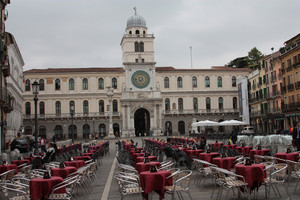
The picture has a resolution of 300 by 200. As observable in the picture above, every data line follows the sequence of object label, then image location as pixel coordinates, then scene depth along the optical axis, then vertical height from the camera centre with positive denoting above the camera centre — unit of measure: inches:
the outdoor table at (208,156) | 389.3 -55.9
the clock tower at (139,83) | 1873.3 +268.0
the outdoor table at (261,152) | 421.4 -56.8
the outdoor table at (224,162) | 332.5 -55.7
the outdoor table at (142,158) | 368.5 -54.8
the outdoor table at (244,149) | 485.9 -59.2
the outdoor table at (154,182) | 244.3 -57.6
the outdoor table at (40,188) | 236.1 -57.1
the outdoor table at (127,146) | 617.5 -60.0
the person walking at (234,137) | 780.3 -58.2
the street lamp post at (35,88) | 551.1 +74.9
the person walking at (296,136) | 544.9 -44.5
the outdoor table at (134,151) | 488.6 -58.9
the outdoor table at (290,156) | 354.8 -54.4
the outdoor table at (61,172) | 298.2 -54.8
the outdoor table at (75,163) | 365.5 -56.3
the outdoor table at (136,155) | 428.0 -55.4
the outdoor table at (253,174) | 252.2 -54.8
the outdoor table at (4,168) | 346.1 -56.1
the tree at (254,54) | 2456.0 +579.1
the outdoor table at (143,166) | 311.2 -53.7
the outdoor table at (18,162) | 410.4 -57.9
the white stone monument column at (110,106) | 1603.3 +91.2
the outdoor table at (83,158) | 431.3 -57.6
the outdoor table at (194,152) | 452.9 -57.4
